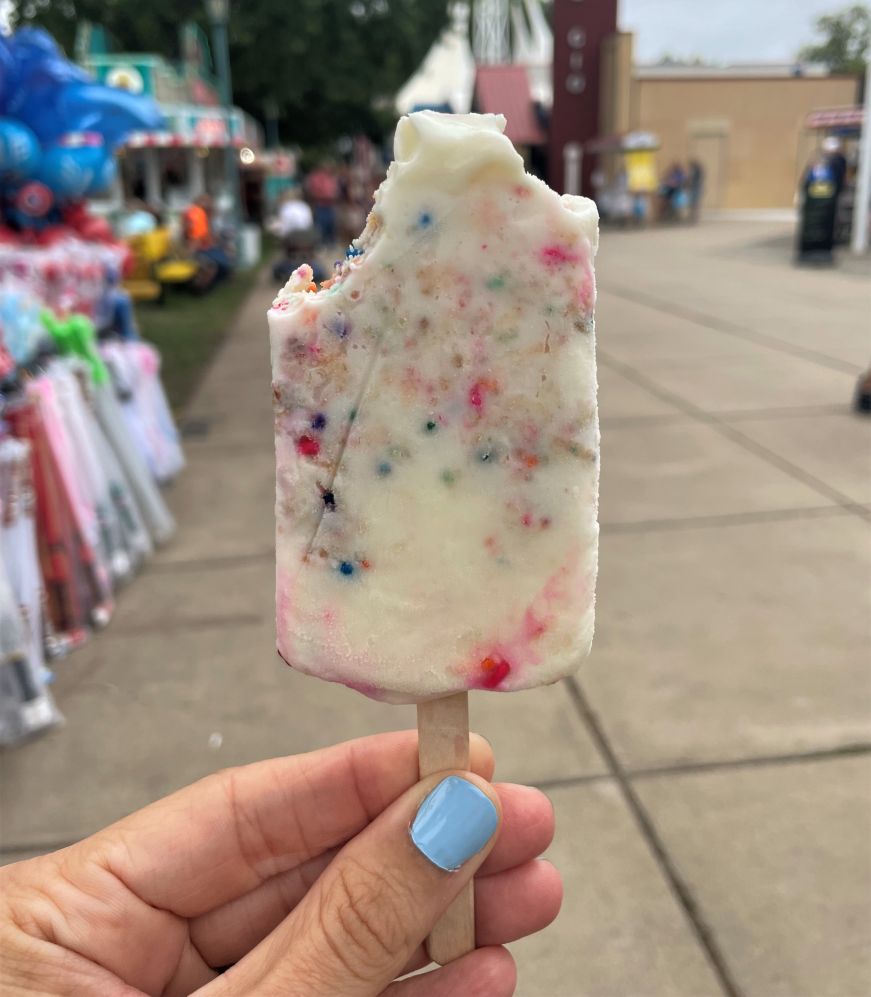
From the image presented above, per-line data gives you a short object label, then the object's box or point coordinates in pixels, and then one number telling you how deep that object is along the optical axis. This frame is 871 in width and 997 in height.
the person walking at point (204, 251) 14.63
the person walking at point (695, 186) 27.20
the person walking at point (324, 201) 20.20
